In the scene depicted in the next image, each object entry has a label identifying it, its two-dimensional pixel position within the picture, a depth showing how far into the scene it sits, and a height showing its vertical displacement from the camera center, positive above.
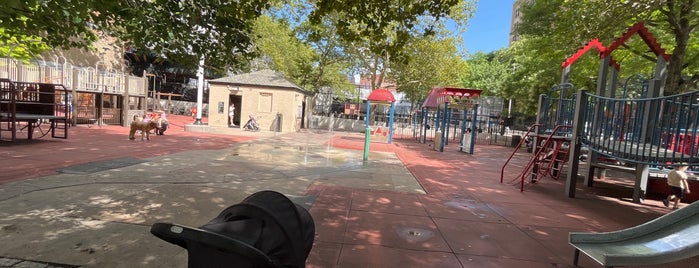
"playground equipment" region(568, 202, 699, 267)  2.95 -0.92
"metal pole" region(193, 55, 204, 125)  20.97 -0.14
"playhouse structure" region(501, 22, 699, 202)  6.02 +0.09
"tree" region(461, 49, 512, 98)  50.76 +6.31
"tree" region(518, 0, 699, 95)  11.13 +3.37
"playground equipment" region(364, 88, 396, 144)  21.44 +0.76
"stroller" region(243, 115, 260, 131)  22.81 -1.22
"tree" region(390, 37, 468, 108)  27.78 +3.90
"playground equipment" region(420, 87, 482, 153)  18.03 +0.80
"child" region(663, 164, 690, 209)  7.75 -0.95
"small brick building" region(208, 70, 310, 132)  23.55 +0.22
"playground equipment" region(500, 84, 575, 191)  9.64 -0.10
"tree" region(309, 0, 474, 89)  6.17 +1.59
